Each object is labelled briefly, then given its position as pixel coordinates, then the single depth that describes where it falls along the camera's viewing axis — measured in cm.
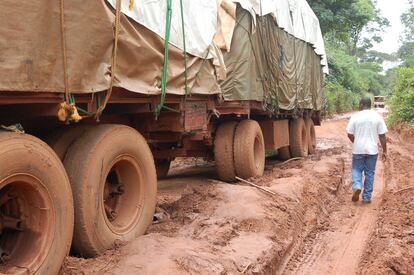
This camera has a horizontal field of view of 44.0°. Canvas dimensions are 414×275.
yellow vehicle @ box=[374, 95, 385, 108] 4451
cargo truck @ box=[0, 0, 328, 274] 342
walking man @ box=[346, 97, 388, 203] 827
